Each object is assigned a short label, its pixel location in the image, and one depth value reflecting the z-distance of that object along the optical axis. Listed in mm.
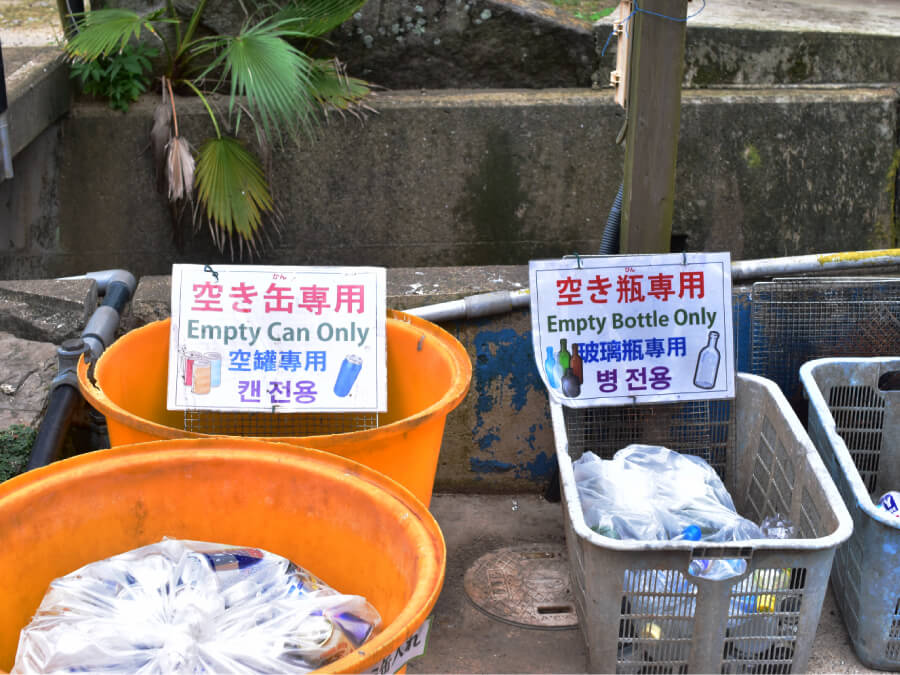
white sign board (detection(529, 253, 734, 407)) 2979
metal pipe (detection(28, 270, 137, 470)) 2900
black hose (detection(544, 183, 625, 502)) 3459
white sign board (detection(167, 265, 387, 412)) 2557
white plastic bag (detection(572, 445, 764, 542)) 2699
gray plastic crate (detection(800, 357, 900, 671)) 2561
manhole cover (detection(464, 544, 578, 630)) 2941
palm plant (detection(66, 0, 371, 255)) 3896
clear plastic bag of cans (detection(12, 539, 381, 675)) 1557
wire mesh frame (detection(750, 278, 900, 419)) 3264
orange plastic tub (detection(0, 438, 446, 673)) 1825
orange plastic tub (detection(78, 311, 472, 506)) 2266
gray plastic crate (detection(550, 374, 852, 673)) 2322
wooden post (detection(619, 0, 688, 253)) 2977
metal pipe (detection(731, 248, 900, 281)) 3359
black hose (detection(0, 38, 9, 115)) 3701
